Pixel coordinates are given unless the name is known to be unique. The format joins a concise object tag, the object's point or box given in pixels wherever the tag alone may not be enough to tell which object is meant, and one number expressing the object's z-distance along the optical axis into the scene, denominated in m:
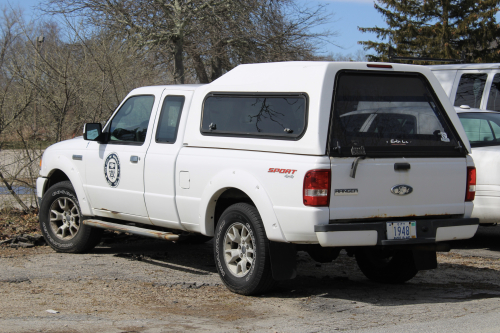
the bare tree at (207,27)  19.73
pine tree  34.06
